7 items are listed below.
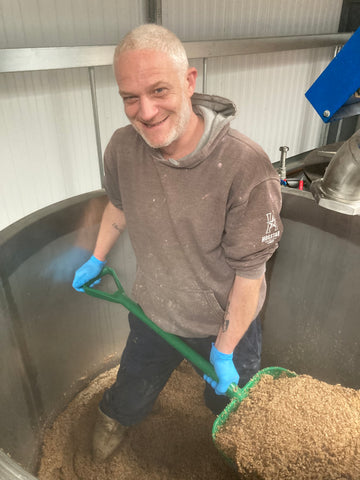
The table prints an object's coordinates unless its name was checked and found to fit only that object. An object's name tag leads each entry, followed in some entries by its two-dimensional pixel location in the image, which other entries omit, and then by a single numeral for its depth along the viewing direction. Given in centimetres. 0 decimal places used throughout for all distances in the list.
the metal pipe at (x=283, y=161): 174
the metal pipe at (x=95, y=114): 154
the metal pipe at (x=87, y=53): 130
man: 75
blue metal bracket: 72
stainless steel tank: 103
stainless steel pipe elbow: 66
